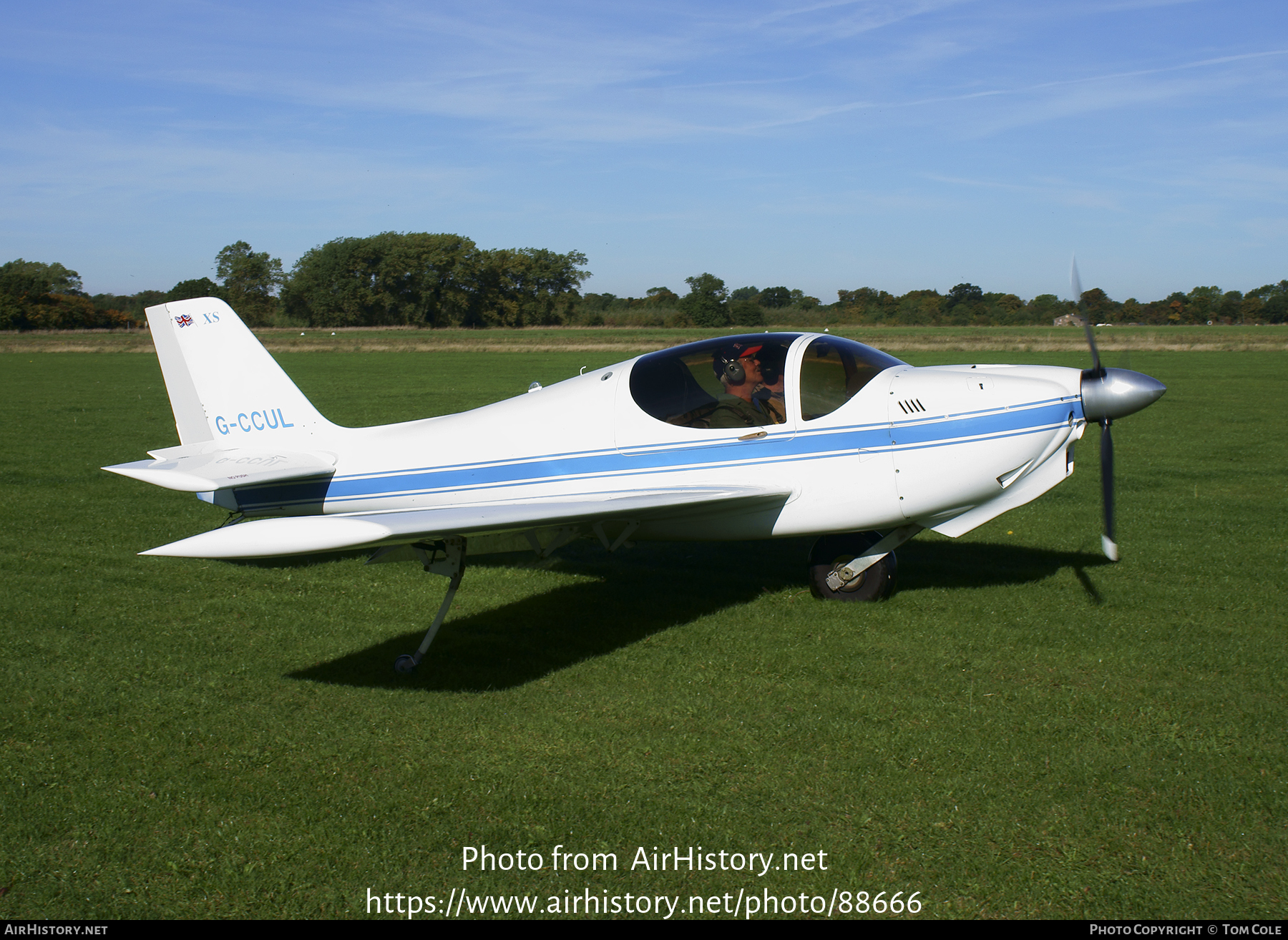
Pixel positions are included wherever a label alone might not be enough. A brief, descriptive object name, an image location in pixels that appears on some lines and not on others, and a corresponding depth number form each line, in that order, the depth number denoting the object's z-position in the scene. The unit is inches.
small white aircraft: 237.9
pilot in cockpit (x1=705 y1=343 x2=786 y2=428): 253.1
